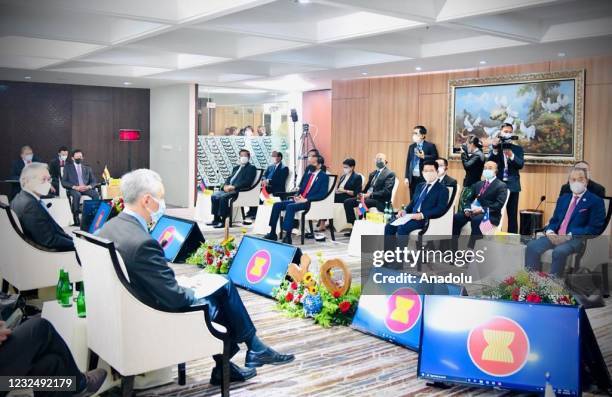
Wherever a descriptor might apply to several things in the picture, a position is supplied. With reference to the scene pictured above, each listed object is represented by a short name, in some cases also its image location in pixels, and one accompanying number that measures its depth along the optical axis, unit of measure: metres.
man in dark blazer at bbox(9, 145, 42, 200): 13.66
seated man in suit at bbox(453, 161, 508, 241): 8.73
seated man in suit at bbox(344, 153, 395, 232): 11.19
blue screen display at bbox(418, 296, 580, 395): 4.19
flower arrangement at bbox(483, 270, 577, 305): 4.66
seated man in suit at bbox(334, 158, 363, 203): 11.91
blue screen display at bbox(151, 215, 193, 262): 8.97
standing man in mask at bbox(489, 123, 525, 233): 10.10
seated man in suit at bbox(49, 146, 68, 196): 13.69
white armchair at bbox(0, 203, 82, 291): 5.78
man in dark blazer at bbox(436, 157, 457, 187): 9.42
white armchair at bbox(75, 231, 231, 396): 3.73
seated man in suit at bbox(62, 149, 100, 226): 12.75
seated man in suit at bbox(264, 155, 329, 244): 10.64
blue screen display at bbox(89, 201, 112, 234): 9.93
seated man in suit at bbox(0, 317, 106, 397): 3.43
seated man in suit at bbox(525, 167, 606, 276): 7.08
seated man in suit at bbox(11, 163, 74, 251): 5.94
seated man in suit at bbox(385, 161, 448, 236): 8.71
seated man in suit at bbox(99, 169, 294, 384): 3.82
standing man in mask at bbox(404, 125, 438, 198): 11.95
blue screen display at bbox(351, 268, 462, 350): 5.22
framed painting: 10.24
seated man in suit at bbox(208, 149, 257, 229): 12.64
